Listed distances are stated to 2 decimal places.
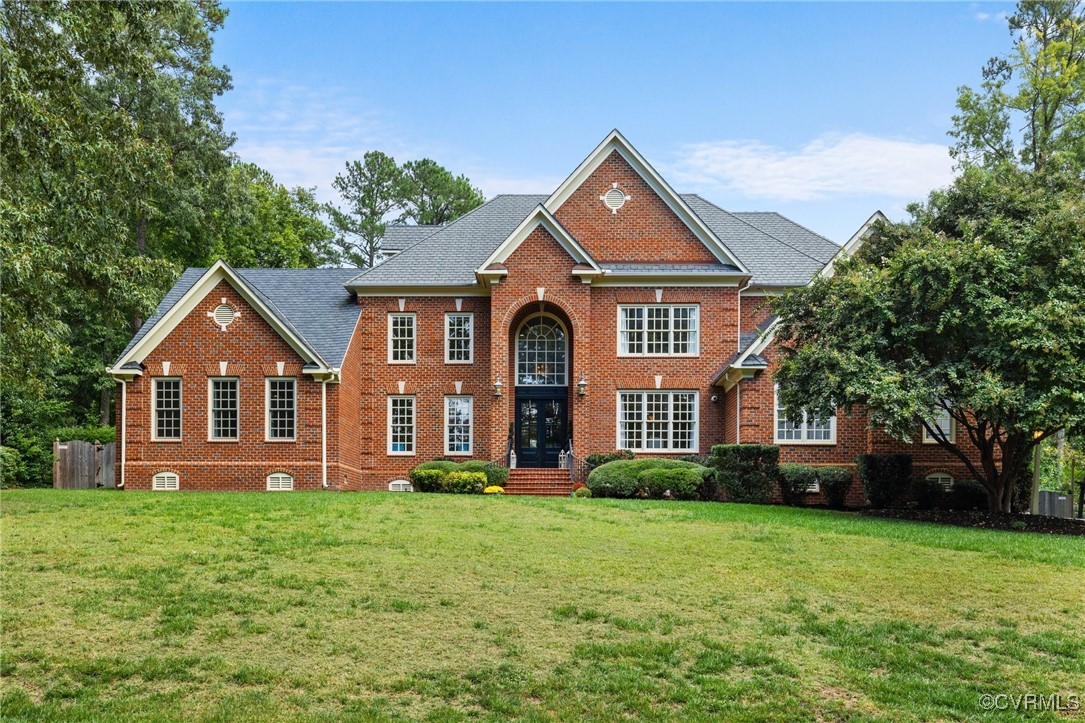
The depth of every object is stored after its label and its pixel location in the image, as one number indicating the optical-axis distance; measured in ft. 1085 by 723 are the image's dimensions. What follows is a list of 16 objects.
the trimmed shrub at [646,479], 75.46
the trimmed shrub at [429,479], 81.97
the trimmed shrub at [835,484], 79.41
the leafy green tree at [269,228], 133.49
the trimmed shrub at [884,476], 78.74
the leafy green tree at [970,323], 56.39
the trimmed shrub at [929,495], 82.12
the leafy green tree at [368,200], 187.52
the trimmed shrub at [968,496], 80.84
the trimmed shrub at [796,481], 75.97
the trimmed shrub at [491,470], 85.30
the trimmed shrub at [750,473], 72.59
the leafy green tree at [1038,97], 106.42
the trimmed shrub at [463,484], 81.35
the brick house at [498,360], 85.40
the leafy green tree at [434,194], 185.06
